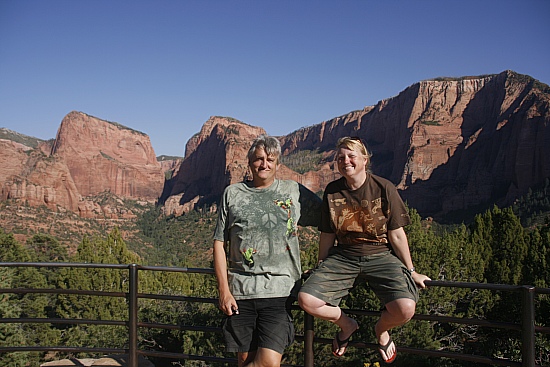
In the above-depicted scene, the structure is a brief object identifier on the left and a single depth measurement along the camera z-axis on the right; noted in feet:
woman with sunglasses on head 11.84
